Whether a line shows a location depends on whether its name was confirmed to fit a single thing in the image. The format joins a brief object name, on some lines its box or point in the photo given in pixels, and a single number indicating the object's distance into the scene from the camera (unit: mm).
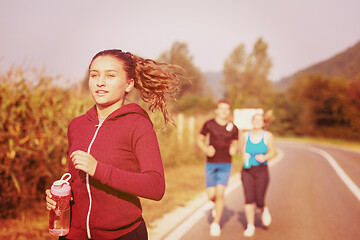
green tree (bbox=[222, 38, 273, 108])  68875
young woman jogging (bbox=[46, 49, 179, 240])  1954
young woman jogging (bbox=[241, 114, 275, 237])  6031
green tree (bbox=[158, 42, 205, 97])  72750
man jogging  6305
